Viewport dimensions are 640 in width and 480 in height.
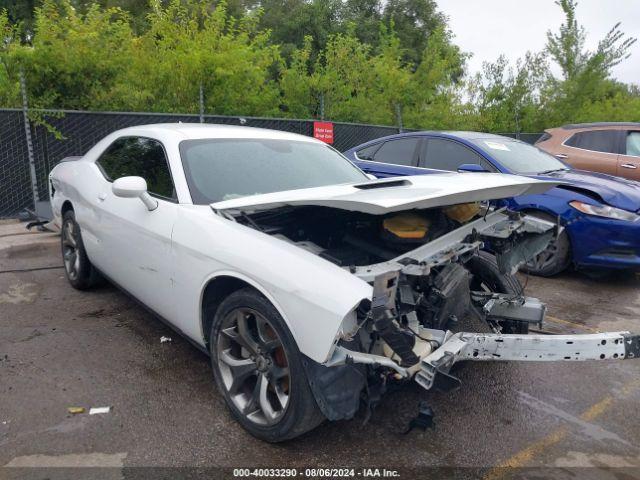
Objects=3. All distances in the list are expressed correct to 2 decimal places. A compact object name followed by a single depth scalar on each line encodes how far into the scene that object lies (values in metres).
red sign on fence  10.30
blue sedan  5.12
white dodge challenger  2.26
